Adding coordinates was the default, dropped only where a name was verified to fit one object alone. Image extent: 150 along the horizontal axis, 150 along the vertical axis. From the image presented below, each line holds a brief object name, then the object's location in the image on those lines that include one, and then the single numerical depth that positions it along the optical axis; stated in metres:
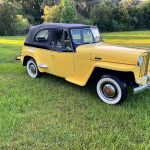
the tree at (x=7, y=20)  18.46
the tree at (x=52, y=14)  21.54
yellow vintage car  3.44
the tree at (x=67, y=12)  21.38
